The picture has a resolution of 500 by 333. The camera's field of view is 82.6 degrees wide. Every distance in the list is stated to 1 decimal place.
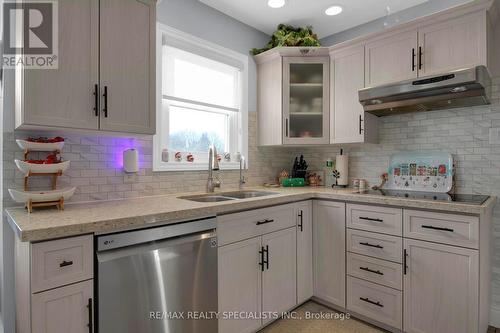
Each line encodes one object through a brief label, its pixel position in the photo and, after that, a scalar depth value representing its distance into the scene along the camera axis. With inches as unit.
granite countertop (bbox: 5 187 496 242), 46.3
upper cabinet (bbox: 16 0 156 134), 57.1
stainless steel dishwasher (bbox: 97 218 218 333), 50.9
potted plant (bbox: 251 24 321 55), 113.0
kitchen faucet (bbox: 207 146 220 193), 98.1
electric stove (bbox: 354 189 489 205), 76.3
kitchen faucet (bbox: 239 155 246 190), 108.9
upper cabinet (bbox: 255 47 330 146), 112.8
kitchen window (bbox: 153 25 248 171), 93.4
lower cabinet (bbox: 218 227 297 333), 72.2
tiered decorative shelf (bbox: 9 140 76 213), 57.6
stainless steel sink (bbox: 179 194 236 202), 90.1
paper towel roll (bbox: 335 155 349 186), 117.1
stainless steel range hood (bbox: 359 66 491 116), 75.0
